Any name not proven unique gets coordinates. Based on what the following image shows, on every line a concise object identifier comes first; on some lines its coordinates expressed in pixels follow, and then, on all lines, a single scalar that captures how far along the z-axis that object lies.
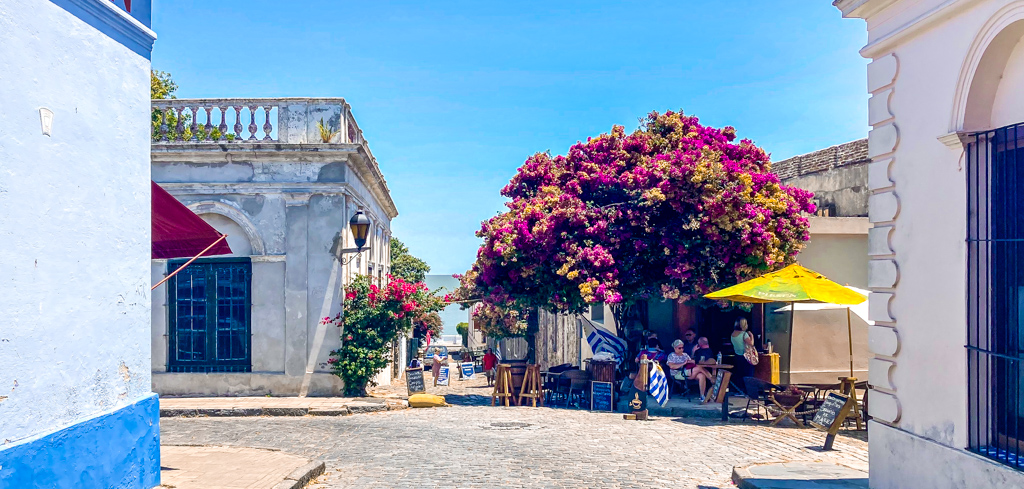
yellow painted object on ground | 14.41
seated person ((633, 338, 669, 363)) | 14.58
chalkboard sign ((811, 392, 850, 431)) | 9.31
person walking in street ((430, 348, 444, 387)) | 21.06
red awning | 8.38
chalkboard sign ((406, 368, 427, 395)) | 15.30
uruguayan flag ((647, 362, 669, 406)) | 12.52
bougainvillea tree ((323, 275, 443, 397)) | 14.66
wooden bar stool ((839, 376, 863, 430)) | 10.00
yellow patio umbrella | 10.67
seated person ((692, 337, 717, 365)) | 14.20
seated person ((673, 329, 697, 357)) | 15.31
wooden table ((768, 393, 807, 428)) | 11.41
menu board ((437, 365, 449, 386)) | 22.20
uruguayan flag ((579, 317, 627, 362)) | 16.31
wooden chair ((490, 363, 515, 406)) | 14.86
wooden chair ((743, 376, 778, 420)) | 11.84
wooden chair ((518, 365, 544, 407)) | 14.77
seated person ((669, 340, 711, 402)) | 13.95
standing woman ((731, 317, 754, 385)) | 14.12
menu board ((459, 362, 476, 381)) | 24.47
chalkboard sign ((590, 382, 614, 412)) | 14.05
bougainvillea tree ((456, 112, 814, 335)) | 13.47
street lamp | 14.55
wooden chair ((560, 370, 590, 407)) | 14.55
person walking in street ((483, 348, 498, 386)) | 21.23
